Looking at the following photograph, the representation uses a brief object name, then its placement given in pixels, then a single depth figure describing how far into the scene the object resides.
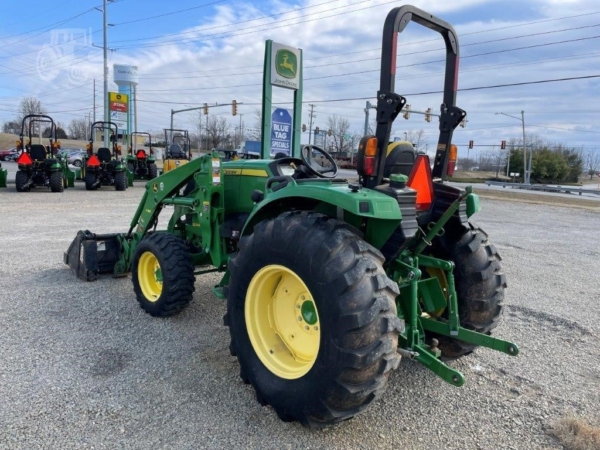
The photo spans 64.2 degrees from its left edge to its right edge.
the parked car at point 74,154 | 40.88
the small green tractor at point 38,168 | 15.34
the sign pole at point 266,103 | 10.62
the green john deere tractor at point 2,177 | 16.41
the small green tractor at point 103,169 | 17.47
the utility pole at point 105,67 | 30.66
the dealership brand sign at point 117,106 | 33.50
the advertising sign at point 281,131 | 12.39
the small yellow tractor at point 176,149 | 17.62
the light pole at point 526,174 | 49.44
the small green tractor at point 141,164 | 21.52
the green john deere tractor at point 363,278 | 2.53
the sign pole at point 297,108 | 11.77
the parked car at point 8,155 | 42.28
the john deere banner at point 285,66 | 11.16
